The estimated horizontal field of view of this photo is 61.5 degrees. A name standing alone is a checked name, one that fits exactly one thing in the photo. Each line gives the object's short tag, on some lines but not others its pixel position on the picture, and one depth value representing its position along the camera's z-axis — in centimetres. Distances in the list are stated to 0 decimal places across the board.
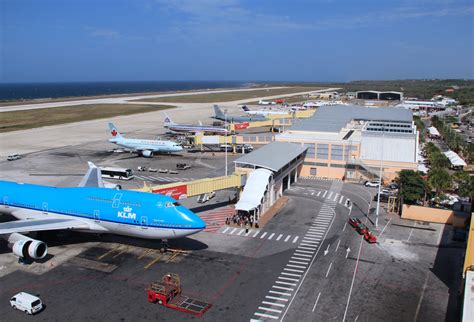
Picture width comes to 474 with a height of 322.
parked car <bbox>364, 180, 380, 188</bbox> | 8281
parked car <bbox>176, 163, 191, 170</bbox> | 9688
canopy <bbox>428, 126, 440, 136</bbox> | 15045
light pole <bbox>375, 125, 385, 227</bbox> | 6071
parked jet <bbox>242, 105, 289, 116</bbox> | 19325
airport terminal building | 8581
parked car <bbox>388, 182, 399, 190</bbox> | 7927
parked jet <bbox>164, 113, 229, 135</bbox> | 13776
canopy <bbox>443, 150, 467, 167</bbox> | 9756
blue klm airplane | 4334
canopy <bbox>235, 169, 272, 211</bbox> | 5784
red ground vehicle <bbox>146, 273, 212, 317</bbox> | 3625
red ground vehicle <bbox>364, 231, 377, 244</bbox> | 5296
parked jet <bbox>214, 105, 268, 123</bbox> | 16535
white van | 3512
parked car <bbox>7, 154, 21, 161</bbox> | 10094
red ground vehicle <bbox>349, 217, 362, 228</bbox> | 5828
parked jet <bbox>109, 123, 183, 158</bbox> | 10962
